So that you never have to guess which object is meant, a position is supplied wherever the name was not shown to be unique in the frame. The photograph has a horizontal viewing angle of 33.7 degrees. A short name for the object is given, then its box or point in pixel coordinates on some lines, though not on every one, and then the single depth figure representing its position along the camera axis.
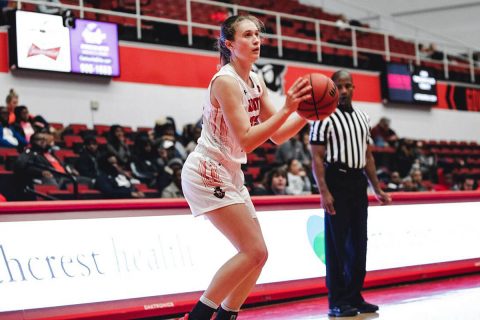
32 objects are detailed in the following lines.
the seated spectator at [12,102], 11.35
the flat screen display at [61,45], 12.82
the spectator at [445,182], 16.97
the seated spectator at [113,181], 10.38
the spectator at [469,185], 15.82
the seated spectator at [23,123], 11.21
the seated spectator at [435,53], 22.20
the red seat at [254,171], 13.08
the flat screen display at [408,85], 19.33
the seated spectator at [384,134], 17.47
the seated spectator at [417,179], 15.04
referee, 6.07
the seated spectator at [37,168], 9.74
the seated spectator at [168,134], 12.33
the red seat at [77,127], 12.92
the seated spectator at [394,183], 14.12
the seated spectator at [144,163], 11.70
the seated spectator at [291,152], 13.65
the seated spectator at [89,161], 11.16
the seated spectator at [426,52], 22.16
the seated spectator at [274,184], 11.50
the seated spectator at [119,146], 11.66
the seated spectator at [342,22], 18.36
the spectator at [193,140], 12.58
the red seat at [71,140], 12.17
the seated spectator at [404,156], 16.23
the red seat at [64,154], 11.47
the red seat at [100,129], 13.09
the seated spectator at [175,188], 10.70
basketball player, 4.09
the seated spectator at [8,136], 10.89
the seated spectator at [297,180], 11.95
